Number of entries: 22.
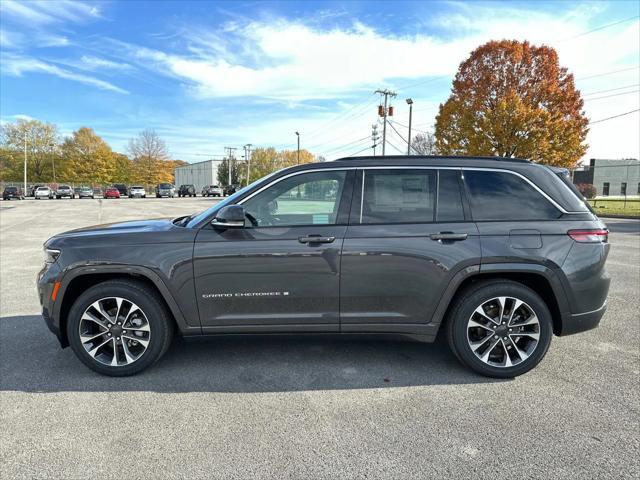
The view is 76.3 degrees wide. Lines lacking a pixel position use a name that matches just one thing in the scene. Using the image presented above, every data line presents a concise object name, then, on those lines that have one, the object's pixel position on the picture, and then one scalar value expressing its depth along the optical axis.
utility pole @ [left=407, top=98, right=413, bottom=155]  37.05
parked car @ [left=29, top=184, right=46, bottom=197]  55.11
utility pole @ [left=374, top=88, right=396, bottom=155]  35.27
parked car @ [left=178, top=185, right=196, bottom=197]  58.56
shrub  45.70
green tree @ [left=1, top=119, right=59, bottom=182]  69.75
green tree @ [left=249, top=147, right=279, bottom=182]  94.84
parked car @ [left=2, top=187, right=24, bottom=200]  45.19
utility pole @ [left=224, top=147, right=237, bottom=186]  86.97
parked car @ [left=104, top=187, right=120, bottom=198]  53.28
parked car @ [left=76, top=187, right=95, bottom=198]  52.84
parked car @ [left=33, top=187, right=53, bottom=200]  48.94
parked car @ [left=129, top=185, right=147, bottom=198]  55.91
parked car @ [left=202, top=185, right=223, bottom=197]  60.00
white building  102.50
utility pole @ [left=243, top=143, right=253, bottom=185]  86.10
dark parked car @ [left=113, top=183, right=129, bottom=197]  62.11
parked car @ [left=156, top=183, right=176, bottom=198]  54.75
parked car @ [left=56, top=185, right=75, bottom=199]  50.66
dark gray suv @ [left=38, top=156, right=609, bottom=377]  3.33
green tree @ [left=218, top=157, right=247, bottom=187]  91.69
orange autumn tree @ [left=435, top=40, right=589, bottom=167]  24.11
